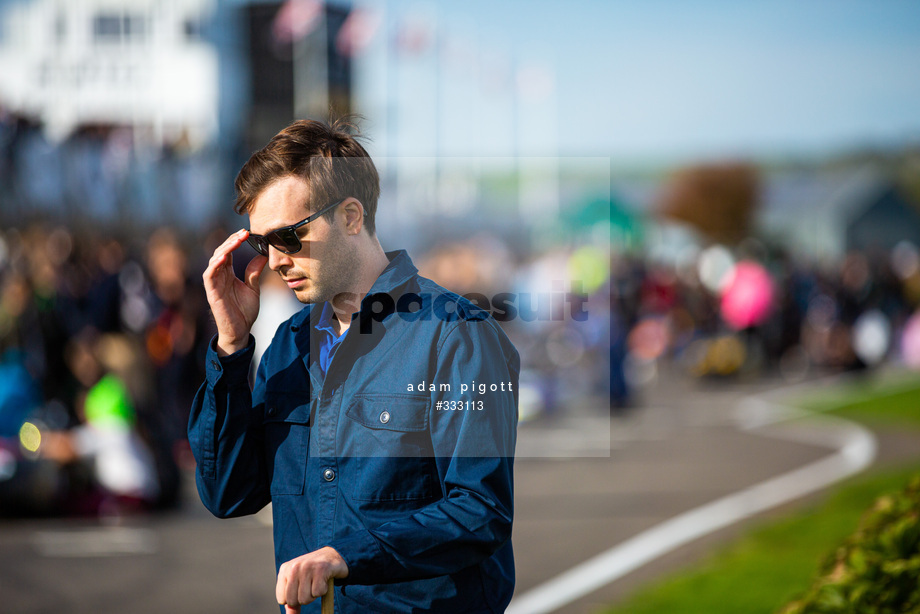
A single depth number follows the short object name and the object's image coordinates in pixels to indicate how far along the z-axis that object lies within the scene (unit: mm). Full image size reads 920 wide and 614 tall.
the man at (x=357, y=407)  8027
